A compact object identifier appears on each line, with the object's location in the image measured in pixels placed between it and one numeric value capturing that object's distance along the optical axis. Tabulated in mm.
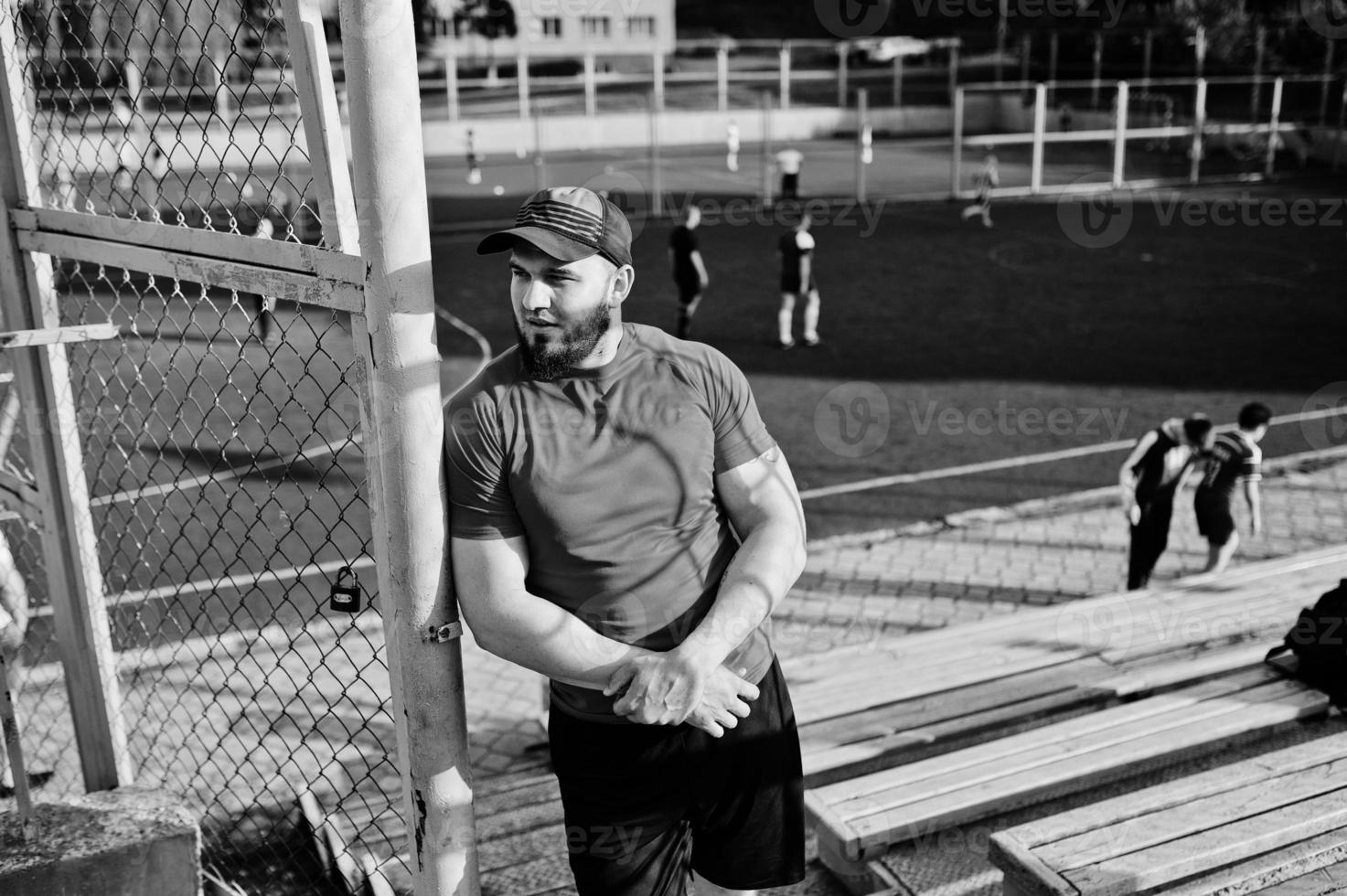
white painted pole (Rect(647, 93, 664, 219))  26906
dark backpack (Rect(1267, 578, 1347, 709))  4895
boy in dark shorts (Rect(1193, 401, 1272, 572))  8172
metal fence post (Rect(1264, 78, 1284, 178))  32188
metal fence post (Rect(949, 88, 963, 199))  30098
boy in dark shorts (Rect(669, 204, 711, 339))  15945
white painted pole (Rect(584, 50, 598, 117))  41372
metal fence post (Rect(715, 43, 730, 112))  39000
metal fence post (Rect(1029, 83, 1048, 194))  29719
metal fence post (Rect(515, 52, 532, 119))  37875
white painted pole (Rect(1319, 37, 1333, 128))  34312
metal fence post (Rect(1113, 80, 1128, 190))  30797
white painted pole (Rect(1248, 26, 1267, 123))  37831
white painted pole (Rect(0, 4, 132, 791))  3623
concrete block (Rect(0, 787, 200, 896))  3512
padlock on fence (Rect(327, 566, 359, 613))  2703
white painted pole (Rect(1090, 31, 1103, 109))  42938
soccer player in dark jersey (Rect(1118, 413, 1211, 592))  7867
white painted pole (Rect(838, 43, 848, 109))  44525
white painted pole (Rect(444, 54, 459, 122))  38062
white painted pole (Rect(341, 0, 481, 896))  2383
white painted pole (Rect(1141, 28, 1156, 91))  42031
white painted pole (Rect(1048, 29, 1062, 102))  46062
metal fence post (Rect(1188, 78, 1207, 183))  31703
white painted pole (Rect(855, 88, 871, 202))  29550
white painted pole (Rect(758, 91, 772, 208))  28328
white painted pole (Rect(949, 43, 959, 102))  47750
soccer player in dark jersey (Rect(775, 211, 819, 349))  15375
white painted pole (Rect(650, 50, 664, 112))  33972
